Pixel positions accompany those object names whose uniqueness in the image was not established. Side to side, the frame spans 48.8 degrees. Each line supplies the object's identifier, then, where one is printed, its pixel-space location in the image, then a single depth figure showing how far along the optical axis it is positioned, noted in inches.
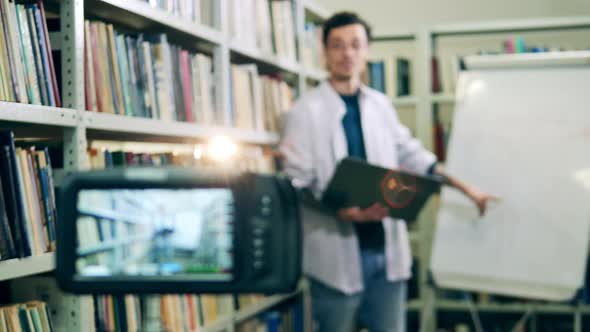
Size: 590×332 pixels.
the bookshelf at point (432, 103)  122.5
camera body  22.9
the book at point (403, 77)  131.1
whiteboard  94.3
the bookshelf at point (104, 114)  52.2
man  83.6
